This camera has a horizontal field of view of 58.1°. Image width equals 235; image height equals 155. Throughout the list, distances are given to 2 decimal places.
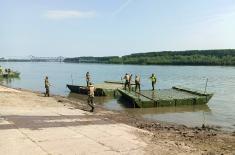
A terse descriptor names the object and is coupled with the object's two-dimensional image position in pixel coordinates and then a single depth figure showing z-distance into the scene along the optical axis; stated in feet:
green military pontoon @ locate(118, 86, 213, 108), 51.99
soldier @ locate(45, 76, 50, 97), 54.04
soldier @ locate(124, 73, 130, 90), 64.24
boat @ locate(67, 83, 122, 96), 66.23
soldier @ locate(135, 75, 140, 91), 61.36
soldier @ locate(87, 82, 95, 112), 39.44
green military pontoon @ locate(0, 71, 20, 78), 115.29
